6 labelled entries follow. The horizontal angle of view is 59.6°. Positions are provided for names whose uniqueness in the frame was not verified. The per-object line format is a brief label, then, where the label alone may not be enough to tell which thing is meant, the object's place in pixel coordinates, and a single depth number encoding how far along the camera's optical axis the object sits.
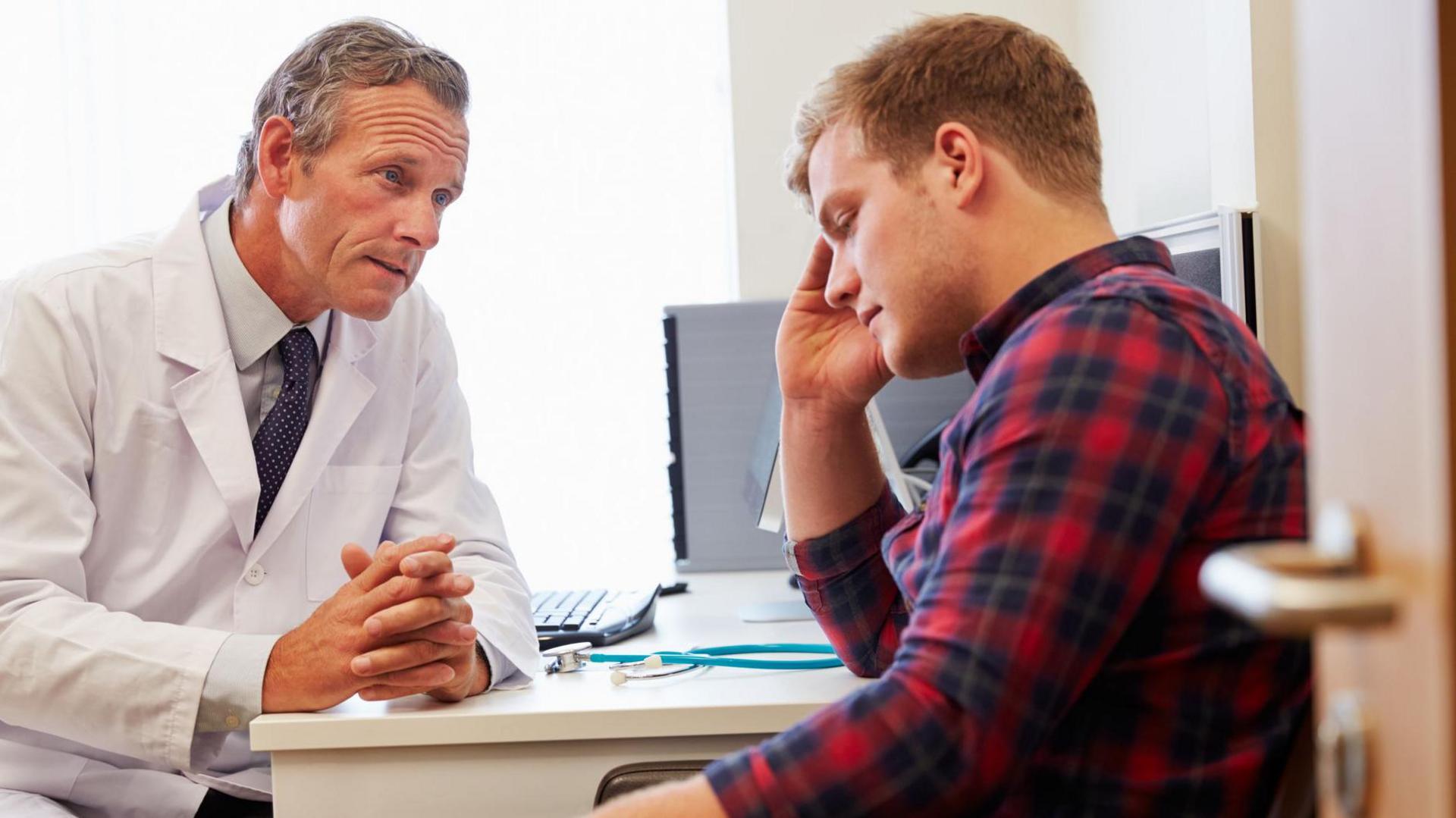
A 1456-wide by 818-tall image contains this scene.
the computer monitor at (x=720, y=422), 2.11
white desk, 1.08
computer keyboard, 1.46
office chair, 1.04
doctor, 1.16
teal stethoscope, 1.22
